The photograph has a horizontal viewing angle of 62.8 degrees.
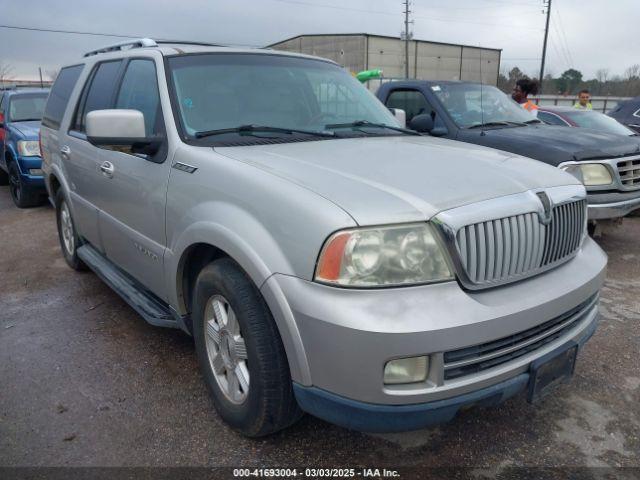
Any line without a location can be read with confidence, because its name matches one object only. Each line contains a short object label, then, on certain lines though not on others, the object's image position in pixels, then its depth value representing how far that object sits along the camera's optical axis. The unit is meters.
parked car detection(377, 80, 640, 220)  5.00
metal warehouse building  47.06
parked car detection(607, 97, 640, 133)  10.54
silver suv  1.91
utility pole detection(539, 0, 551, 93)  35.43
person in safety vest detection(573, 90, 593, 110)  11.22
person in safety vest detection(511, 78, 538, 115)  8.18
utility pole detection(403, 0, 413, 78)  44.73
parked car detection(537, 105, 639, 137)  8.11
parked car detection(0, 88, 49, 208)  7.71
